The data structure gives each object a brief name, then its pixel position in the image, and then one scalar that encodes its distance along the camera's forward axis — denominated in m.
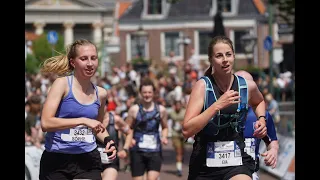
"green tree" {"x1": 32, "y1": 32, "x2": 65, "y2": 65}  61.88
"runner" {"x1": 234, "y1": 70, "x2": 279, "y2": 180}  7.46
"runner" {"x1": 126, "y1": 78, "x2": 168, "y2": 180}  12.22
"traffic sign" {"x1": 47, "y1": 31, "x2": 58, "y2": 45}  32.12
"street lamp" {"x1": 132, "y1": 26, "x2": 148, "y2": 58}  42.62
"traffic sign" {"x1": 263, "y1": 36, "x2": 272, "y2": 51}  31.20
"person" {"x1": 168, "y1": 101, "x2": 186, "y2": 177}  17.52
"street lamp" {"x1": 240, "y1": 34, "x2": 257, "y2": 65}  33.12
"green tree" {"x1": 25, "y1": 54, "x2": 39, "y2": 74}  40.47
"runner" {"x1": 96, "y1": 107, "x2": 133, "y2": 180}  10.72
